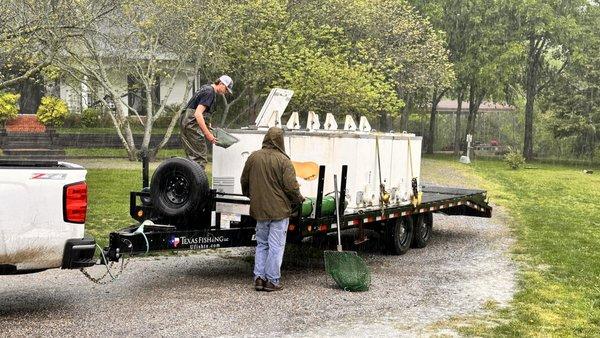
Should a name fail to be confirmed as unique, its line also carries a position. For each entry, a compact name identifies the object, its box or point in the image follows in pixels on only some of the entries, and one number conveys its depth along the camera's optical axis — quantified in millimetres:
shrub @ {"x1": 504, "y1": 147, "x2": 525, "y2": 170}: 40125
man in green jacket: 9336
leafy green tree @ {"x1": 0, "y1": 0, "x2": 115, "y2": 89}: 17109
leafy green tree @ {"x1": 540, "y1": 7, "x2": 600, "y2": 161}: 47188
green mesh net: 9688
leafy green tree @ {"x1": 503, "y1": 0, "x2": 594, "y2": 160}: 47062
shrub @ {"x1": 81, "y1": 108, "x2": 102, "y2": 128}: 37094
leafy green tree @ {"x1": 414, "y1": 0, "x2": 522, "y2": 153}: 45281
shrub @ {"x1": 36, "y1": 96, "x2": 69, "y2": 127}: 34844
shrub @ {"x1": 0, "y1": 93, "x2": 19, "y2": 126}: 33531
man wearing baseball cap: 10281
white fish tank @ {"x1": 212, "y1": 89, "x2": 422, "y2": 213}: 10188
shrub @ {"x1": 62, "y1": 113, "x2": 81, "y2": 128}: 36562
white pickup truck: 7242
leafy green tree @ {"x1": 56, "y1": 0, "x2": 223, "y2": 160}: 27094
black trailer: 9008
